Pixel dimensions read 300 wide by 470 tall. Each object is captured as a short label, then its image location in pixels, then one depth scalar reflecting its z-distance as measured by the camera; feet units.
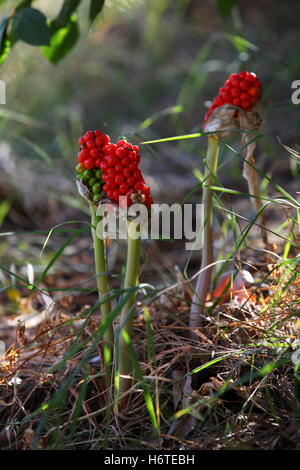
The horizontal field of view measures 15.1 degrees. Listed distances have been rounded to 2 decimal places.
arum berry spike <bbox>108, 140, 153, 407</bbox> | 3.07
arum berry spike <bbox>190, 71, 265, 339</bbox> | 3.39
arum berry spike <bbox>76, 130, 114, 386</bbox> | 3.13
